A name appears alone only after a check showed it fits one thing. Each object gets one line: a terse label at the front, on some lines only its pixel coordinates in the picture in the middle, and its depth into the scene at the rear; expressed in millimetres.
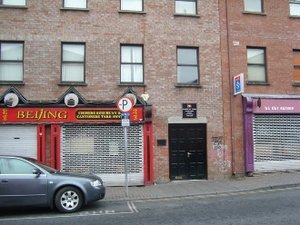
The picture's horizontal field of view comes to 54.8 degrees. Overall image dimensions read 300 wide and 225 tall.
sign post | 9172
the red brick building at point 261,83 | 11824
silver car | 7177
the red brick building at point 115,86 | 10916
